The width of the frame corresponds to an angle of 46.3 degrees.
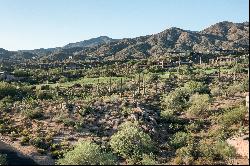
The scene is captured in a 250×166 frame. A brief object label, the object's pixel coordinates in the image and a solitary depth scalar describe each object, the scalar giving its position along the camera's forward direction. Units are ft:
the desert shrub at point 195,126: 125.40
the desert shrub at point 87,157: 83.90
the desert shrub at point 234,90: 156.01
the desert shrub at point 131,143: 101.11
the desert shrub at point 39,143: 113.84
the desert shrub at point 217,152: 90.48
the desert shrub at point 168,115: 135.96
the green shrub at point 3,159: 97.15
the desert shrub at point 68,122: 130.98
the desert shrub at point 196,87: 168.88
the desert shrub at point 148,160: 86.62
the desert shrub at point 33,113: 139.28
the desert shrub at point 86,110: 140.83
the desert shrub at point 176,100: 149.29
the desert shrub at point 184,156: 91.70
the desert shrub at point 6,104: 150.78
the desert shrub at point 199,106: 138.67
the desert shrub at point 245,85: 154.46
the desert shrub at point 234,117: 118.80
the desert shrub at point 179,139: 111.11
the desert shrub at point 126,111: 139.34
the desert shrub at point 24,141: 116.56
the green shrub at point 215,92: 160.96
